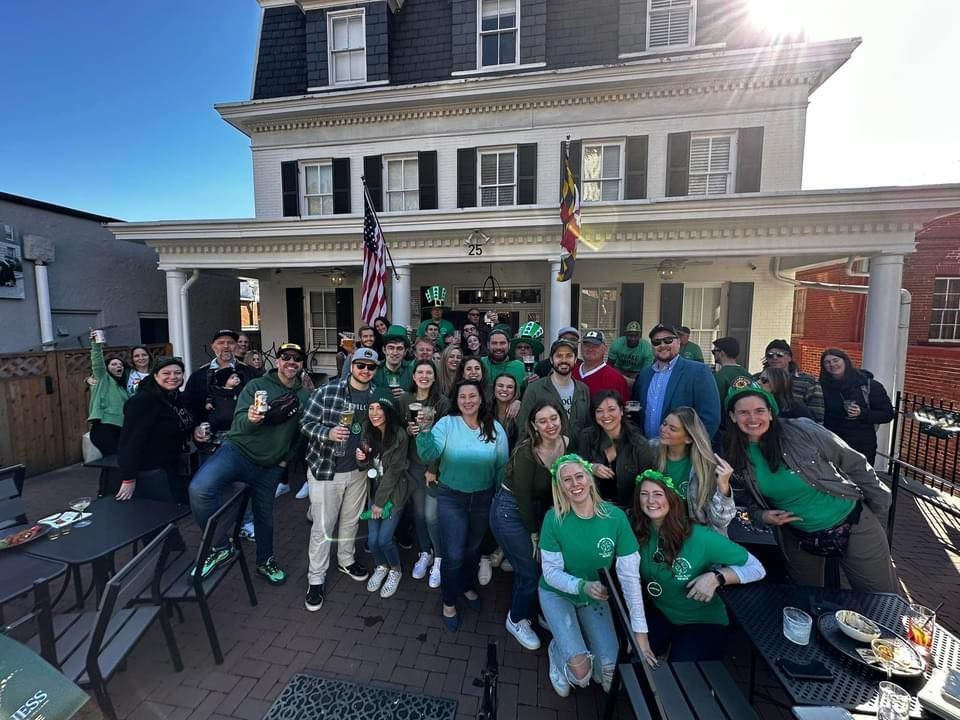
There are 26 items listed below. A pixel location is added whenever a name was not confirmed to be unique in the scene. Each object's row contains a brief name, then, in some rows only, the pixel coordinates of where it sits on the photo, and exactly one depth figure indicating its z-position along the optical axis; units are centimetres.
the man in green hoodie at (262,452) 331
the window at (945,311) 1255
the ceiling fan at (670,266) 870
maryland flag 621
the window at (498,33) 936
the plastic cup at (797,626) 198
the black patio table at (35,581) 214
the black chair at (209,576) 267
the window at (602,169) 922
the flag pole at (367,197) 657
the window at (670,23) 883
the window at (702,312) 963
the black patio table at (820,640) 174
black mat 238
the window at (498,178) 965
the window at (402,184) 1017
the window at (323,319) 1139
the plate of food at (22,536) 251
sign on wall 805
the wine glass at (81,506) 302
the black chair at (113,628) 211
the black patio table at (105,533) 249
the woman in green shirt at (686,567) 235
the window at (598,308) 1004
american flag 661
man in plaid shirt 325
